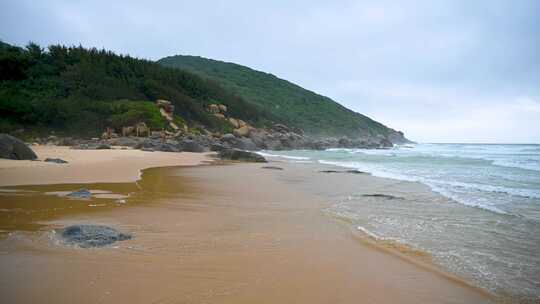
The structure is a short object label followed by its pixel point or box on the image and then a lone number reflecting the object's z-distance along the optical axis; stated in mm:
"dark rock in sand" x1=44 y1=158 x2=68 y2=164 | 11641
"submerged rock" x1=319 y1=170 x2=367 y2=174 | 14617
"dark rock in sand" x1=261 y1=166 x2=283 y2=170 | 15934
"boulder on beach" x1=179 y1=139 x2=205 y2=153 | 25031
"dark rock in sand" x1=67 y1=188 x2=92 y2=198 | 6505
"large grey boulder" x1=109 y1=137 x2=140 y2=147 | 25511
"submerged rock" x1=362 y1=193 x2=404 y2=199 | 8297
